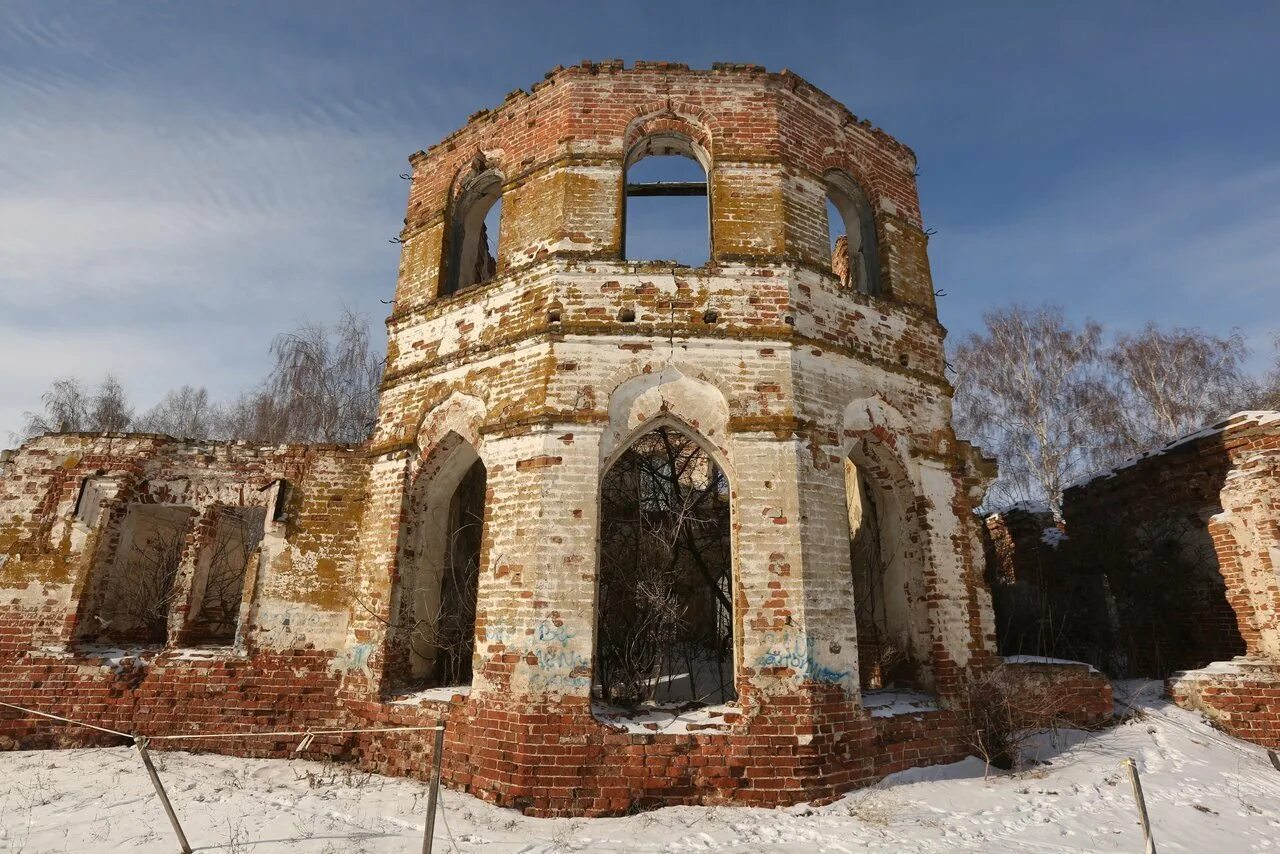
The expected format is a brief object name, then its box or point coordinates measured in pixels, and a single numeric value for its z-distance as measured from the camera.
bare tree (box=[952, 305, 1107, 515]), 17.67
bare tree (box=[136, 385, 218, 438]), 28.23
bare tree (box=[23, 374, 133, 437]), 25.39
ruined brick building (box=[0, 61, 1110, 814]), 5.92
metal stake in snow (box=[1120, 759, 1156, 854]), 4.12
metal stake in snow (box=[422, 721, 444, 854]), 3.96
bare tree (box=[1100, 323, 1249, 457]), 17.67
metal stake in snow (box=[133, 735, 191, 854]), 4.43
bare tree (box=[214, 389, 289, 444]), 19.16
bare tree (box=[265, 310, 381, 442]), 18.81
